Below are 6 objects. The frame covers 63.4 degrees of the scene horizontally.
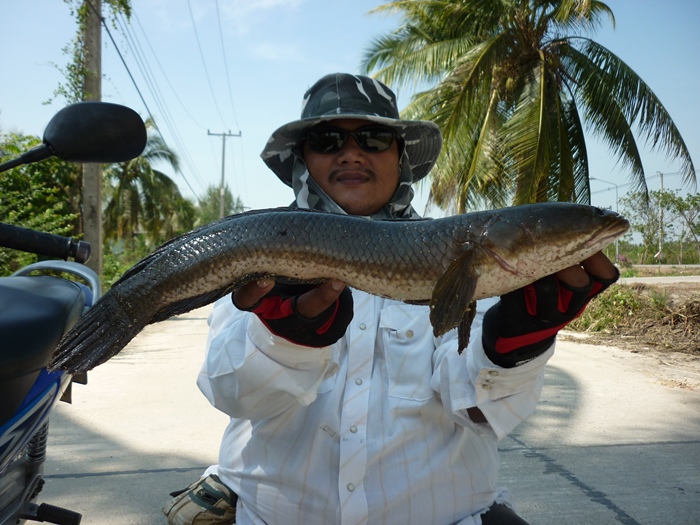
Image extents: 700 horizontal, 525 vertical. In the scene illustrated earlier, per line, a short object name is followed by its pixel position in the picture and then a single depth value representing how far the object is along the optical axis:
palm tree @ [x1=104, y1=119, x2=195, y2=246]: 35.00
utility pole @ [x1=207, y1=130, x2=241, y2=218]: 55.78
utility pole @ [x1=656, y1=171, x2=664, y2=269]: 37.15
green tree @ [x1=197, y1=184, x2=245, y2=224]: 72.51
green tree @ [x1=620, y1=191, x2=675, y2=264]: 37.25
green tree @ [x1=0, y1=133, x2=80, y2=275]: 9.79
